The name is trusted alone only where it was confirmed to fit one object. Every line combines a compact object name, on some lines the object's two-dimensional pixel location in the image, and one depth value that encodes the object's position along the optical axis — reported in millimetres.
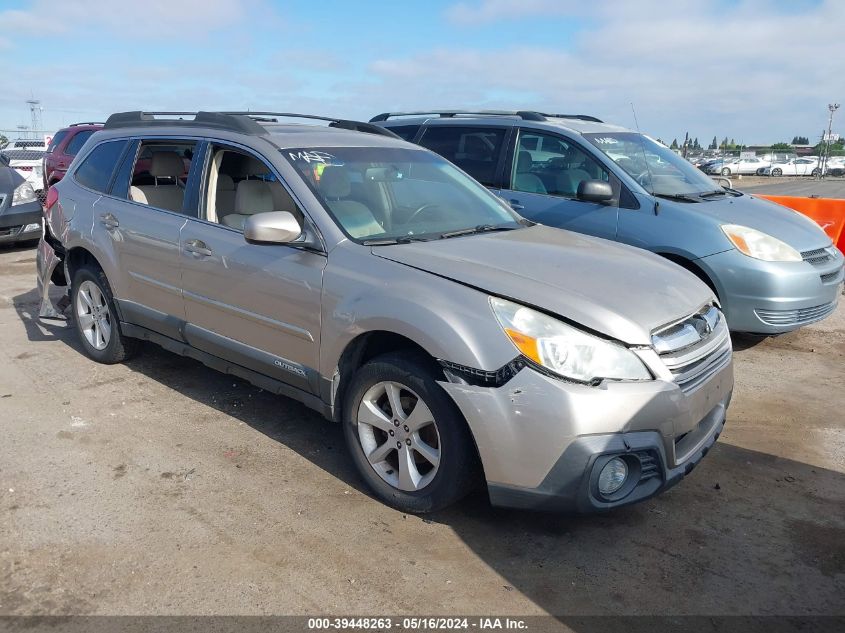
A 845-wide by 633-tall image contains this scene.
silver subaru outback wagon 2963
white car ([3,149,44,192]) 15789
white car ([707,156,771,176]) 48188
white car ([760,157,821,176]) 49125
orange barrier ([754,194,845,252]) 9164
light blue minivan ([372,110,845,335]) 5562
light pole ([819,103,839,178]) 50469
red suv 12945
